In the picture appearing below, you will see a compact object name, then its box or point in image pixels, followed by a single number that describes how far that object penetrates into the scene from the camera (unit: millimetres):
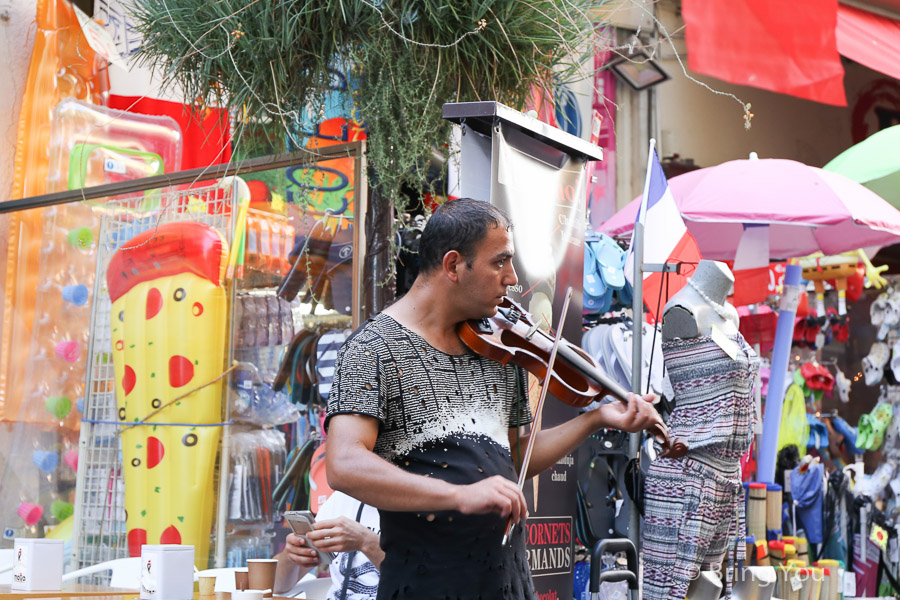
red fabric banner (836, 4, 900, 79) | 6285
